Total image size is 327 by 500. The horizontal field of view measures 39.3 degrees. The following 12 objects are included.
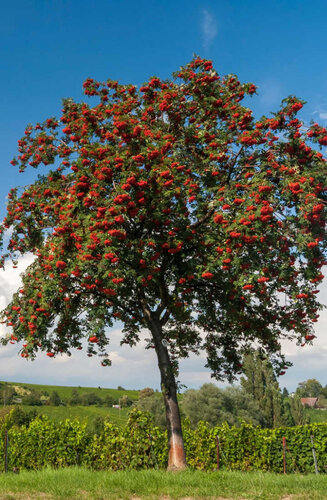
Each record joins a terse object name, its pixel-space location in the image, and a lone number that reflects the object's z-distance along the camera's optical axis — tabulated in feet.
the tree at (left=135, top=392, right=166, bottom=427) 159.33
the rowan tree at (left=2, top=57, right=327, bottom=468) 40.86
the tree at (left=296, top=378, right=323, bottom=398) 632.34
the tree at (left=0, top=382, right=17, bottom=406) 335.88
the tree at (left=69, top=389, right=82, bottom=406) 346.74
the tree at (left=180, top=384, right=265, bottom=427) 159.84
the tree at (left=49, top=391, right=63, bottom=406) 329.72
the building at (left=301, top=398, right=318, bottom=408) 448.08
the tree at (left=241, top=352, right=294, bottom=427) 182.19
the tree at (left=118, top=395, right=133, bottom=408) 359.87
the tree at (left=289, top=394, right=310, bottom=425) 195.81
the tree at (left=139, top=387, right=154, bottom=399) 250.98
